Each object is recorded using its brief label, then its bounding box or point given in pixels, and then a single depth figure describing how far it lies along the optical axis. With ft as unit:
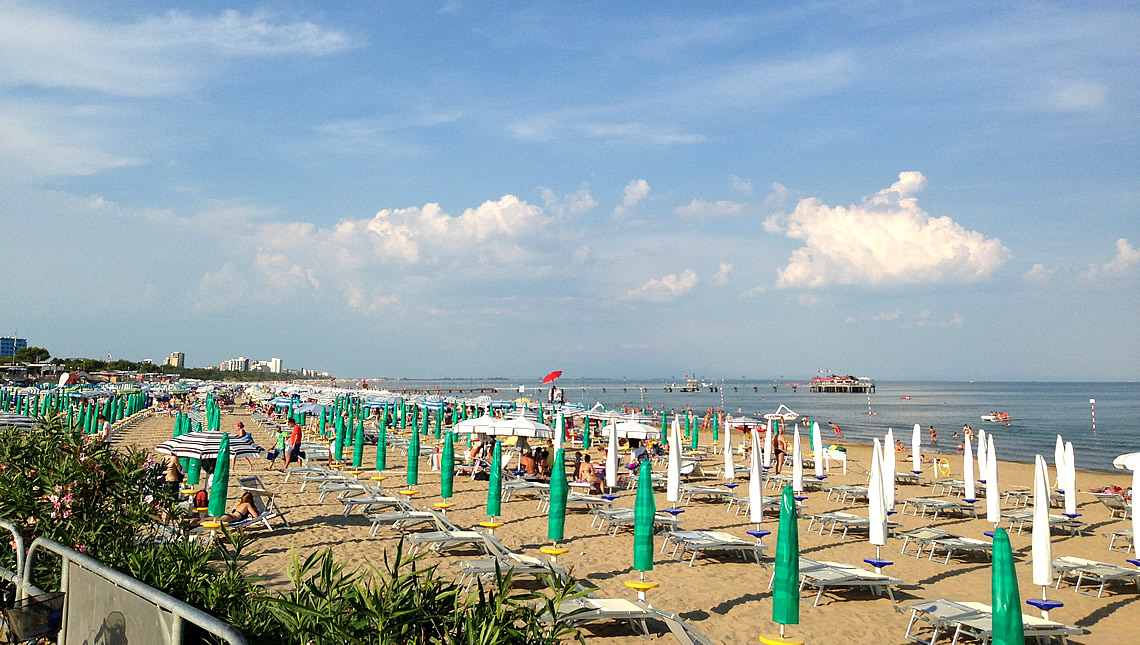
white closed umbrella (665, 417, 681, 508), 41.88
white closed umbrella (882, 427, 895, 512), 41.00
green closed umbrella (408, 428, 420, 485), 52.60
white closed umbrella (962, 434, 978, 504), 48.04
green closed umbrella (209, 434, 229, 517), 36.24
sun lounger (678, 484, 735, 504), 50.90
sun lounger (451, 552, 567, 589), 27.14
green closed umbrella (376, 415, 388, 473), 61.52
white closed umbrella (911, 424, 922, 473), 60.03
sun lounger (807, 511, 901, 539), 40.65
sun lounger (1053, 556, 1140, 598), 30.86
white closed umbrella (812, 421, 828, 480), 62.62
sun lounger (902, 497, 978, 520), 48.01
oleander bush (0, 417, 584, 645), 9.76
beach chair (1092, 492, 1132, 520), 51.16
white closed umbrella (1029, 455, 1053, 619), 26.53
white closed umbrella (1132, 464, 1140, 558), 30.30
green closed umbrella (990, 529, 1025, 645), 17.35
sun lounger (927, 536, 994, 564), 35.45
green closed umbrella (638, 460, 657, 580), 27.53
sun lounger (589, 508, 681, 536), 38.87
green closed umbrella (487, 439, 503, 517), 37.88
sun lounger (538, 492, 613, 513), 45.03
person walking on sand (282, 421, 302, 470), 61.67
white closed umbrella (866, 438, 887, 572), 32.14
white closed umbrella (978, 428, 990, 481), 48.65
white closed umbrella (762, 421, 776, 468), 65.05
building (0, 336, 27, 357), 615.98
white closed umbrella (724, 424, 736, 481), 54.34
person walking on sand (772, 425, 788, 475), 69.31
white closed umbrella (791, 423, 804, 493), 48.13
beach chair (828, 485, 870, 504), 51.89
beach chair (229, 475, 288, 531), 37.24
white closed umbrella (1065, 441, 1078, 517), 42.24
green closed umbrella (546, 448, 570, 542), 32.99
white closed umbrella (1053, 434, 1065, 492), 46.35
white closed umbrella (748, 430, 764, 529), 35.86
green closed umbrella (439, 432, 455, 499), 44.88
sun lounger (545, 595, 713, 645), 23.30
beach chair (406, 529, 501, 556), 31.71
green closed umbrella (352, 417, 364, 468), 65.82
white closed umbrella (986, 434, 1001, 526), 39.85
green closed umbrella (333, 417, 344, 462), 67.82
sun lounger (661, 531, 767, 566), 33.73
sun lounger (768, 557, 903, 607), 28.14
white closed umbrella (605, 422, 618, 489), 51.13
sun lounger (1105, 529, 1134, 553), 39.35
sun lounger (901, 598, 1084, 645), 23.36
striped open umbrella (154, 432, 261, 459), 42.39
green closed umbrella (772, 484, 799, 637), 21.44
